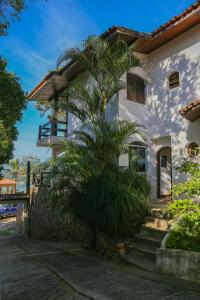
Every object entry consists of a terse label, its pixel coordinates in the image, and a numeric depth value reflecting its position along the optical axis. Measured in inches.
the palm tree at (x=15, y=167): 2182.3
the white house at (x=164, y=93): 412.9
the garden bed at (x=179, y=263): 209.2
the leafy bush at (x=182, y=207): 243.8
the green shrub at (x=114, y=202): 285.3
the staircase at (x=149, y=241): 262.5
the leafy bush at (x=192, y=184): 250.1
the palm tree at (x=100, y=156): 290.5
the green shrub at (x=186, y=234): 222.2
